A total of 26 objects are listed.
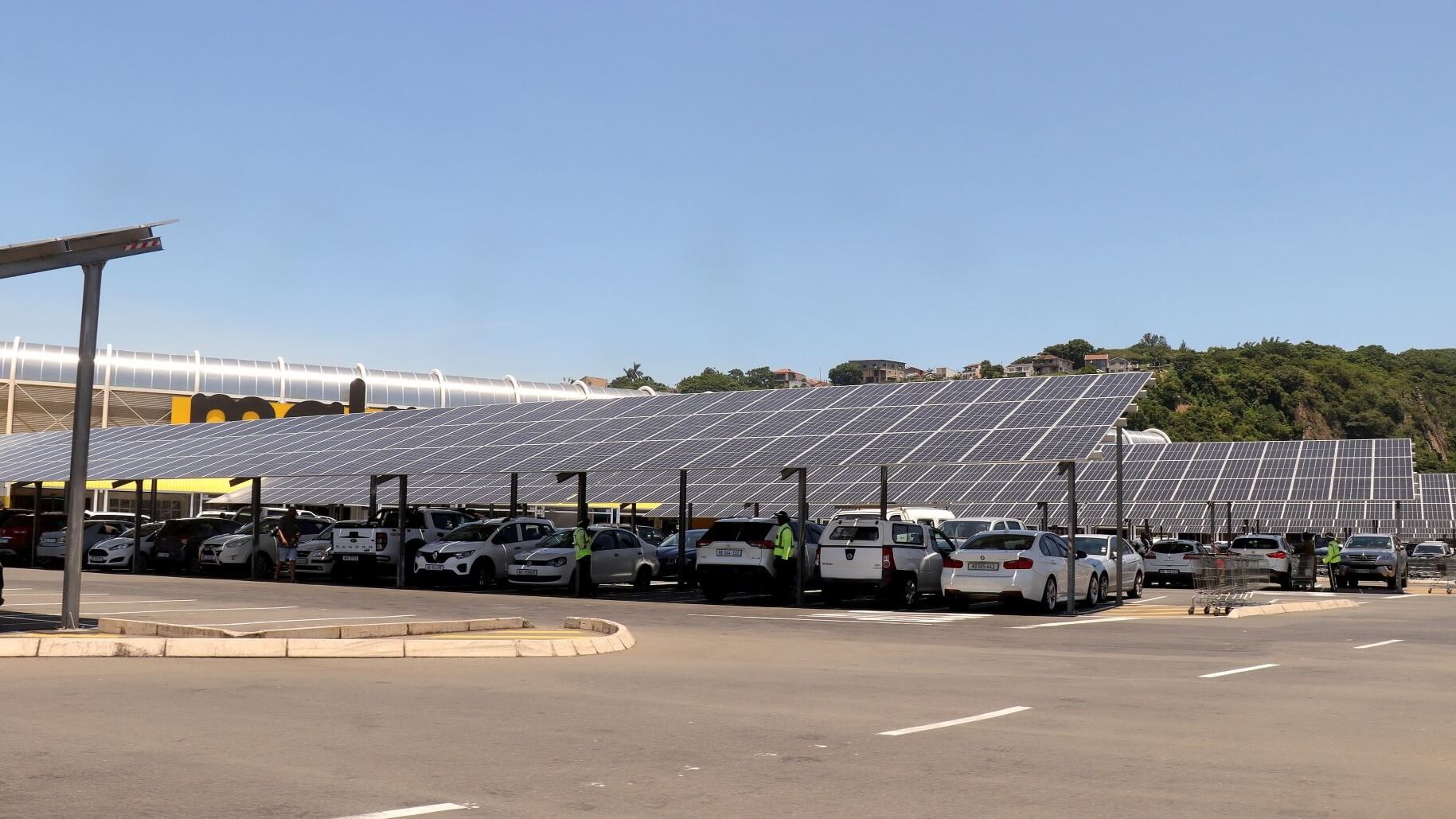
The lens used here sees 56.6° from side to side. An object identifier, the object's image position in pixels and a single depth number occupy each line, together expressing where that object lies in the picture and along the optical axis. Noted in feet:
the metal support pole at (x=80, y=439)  50.06
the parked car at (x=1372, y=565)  129.08
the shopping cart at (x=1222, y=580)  83.66
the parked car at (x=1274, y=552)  128.16
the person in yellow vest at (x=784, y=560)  87.75
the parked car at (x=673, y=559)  119.34
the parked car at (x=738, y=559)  88.14
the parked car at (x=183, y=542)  125.70
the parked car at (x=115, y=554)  129.08
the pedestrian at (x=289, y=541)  112.78
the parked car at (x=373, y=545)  107.86
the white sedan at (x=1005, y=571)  79.25
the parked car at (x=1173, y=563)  132.36
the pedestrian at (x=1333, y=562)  131.85
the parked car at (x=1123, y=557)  106.22
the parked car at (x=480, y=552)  99.81
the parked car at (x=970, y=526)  113.50
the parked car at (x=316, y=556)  111.55
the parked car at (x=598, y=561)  95.45
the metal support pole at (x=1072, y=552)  79.36
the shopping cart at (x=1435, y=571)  138.41
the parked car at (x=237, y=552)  120.26
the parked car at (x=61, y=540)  139.13
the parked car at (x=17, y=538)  143.43
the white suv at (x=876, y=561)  83.61
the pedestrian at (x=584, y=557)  93.30
